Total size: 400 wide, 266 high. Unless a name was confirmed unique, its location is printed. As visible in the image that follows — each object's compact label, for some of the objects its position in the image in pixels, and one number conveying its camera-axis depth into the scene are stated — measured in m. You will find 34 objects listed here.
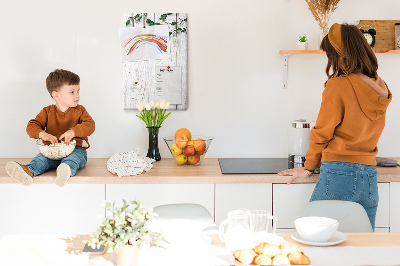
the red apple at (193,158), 2.77
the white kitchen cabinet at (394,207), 2.53
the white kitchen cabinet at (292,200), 2.52
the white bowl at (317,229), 1.47
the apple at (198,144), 2.75
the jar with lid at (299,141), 2.76
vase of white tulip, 2.89
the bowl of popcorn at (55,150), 2.58
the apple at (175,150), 2.76
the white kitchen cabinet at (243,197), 2.53
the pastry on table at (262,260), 1.31
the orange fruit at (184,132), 2.78
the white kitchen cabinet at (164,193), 2.51
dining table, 1.35
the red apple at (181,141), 2.74
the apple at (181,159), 2.76
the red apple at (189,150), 2.74
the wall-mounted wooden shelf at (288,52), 2.86
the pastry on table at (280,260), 1.31
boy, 2.63
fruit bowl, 2.75
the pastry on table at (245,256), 1.32
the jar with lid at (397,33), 2.98
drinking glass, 1.37
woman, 2.20
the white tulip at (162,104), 2.90
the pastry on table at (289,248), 1.34
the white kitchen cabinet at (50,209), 2.52
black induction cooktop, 2.60
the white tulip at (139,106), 2.89
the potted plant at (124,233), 1.22
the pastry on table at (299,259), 1.32
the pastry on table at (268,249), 1.33
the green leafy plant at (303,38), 2.95
